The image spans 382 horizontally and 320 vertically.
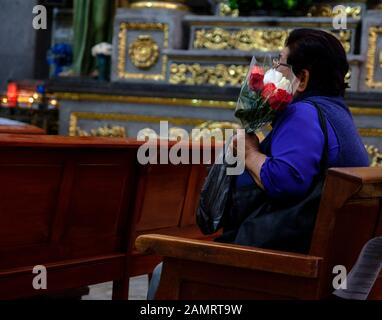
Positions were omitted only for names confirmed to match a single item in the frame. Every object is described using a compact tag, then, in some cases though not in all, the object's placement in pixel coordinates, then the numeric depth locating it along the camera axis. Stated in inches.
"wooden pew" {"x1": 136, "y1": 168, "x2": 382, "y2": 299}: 149.7
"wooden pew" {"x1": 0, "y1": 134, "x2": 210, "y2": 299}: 225.8
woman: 167.6
